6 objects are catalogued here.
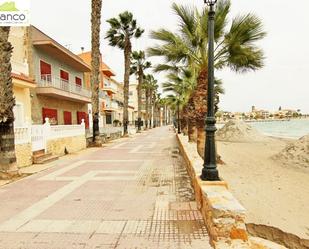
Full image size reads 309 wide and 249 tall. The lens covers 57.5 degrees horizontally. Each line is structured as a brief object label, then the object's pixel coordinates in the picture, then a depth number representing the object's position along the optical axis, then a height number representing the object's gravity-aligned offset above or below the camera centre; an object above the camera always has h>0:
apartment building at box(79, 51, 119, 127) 38.81 +3.35
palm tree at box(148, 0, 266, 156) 9.78 +2.64
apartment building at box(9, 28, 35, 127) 15.62 +2.16
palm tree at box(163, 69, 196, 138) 16.98 +2.66
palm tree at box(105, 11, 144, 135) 28.20 +8.46
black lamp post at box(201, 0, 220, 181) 5.43 -0.12
